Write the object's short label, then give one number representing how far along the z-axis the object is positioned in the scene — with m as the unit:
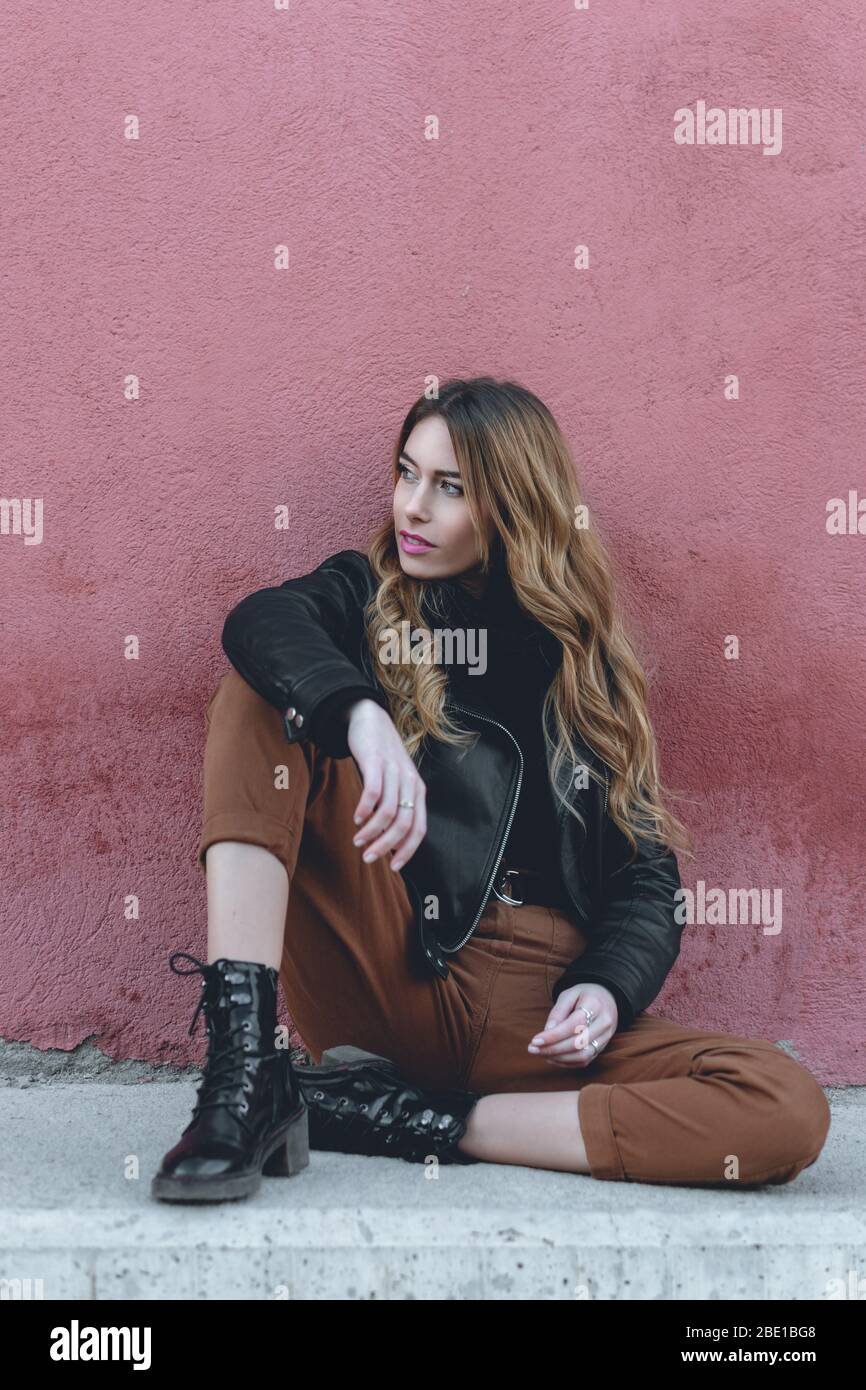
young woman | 1.74
